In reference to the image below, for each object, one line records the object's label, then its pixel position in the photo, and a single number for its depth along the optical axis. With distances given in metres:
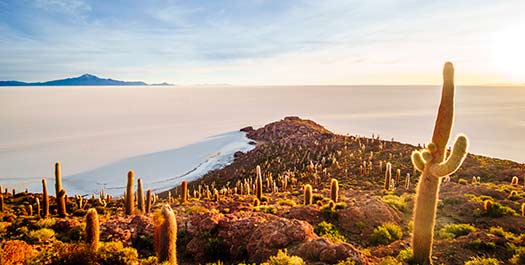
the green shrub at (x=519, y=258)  7.75
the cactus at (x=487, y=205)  12.66
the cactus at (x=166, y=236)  7.78
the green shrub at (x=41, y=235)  10.23
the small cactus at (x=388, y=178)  20.05
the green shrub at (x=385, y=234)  10.02
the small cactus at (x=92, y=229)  8.35
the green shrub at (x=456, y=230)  10.29
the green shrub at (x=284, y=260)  7.01
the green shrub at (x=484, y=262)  7.33
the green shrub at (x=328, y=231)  10.04
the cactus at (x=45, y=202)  18.15
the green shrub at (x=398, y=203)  13.87
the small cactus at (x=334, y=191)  14.54
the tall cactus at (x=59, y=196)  17.45
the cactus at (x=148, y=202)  18.47
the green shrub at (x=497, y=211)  12.55
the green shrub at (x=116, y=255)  7.65
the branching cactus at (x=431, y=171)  7.30
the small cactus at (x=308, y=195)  15.28
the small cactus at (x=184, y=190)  19.75
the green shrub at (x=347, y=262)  7.07
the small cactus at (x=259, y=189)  18.41
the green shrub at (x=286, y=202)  16.31
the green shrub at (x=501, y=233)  9.57
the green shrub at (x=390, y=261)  7.32
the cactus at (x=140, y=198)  17.62
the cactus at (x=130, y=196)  16.34
